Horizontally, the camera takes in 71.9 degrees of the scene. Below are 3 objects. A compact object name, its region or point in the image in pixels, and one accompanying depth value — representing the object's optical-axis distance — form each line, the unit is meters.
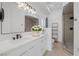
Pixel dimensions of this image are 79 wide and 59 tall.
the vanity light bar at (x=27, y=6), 1.55
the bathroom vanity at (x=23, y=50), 0.61
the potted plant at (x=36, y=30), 1.72
